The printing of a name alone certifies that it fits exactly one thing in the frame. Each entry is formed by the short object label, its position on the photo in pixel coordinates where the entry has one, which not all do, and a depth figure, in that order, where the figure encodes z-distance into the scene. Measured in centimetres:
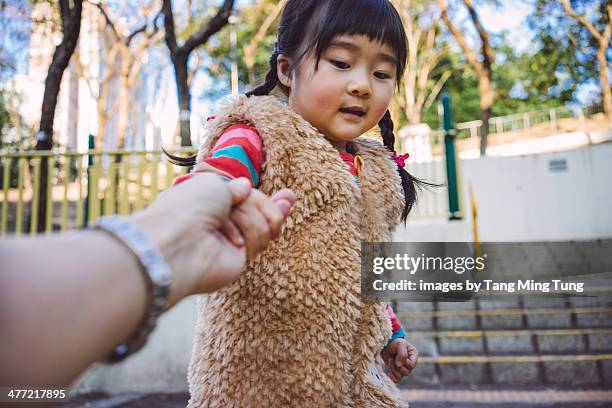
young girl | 91
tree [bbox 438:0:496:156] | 940
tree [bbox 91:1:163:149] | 1145
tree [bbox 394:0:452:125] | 1487
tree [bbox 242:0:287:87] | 1258
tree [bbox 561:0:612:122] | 1006
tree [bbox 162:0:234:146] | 618
